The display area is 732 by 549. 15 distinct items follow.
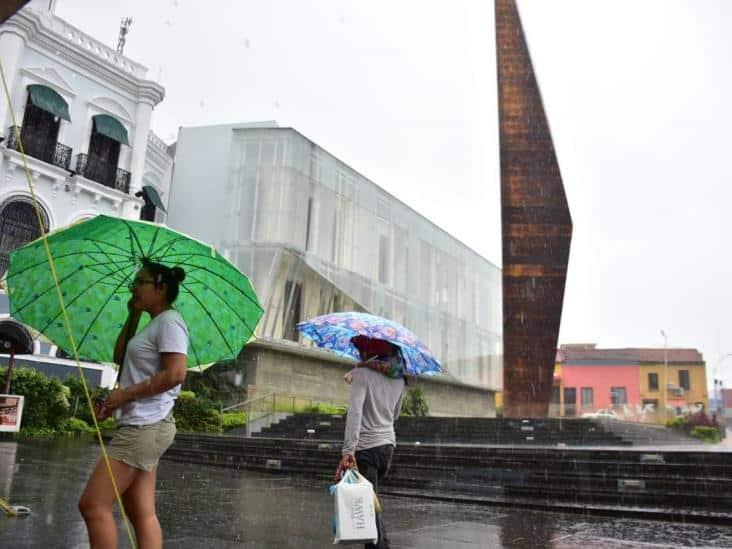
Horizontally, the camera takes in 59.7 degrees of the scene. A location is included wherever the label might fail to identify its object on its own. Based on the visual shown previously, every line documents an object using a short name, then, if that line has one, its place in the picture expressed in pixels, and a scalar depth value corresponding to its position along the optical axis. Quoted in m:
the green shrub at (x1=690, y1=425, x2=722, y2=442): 27.46
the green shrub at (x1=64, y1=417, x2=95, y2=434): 17.39
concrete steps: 7.66
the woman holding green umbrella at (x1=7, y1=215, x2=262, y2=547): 2.75
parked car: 19.08
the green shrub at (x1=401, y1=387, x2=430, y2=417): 25.44
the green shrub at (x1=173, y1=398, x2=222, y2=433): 19.67
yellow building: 57.44
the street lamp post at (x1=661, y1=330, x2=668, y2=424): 57.00
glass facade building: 27.00
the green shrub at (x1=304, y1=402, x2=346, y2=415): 22.10
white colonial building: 20.69
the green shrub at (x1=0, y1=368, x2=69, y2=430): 16.48
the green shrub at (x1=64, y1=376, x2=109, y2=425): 18.55
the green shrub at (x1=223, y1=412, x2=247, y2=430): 20.44
